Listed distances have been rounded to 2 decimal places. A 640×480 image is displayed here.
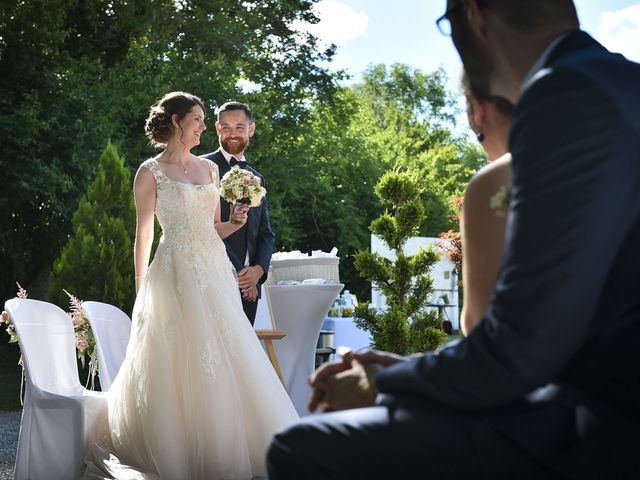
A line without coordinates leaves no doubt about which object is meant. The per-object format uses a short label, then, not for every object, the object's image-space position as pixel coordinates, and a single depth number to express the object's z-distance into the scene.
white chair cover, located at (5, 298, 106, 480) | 5.44
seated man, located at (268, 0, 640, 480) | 1.30
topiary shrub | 8.14
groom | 7.27
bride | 5.78
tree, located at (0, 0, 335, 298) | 19.14
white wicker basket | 8.86
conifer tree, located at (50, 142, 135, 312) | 14.27
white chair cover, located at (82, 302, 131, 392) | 6.54
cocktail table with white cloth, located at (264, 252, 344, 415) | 8.84
